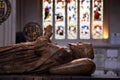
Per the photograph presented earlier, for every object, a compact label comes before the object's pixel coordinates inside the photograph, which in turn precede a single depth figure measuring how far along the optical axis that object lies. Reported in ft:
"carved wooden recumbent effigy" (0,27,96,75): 15.83
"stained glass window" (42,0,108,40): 48.55
